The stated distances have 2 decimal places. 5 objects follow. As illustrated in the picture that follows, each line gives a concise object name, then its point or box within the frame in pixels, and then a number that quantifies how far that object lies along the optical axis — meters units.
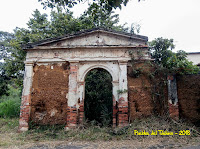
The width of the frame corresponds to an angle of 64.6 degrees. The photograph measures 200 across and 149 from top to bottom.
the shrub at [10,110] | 9.75
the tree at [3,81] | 12.17
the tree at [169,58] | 6.34
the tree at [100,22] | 10.88
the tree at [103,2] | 3.72
